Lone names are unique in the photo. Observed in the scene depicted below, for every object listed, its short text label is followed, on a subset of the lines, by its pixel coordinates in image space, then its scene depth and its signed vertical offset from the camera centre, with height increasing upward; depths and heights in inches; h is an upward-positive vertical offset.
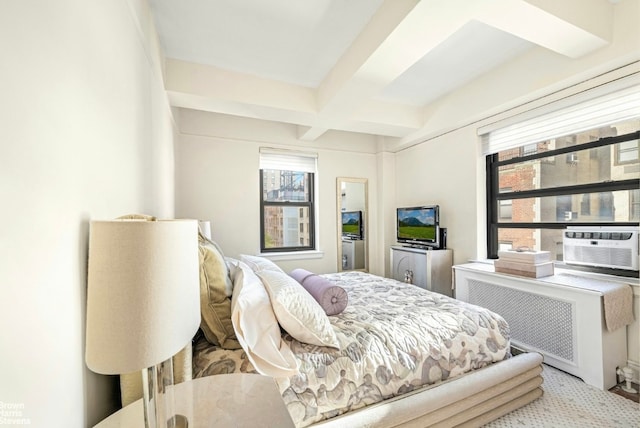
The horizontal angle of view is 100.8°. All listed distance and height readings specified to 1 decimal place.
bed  47.1 -27.6
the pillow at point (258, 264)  74.4 -13.6
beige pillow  50.7 -16.8
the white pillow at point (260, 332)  45.9 -20.7
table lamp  23.5 -6.9
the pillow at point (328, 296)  67.6 -20.1
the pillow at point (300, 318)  52.0 -19.9
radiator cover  73.6 -33.5
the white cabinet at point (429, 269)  127.6 -25.9
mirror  162.7 -3.6
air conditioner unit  75.8 -9.8
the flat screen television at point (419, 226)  133.0 -4.9
